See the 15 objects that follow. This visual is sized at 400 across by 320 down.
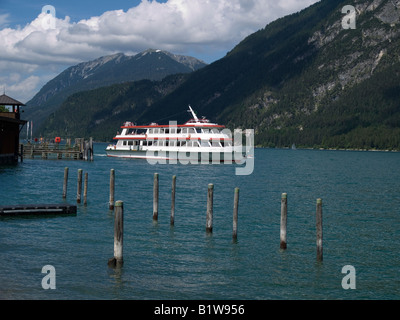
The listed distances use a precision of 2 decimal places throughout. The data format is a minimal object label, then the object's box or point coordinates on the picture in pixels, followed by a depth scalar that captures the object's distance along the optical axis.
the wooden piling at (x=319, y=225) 20.48
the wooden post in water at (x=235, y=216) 24.66
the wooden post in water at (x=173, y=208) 28.75
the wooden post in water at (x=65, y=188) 38.65
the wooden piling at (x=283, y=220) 21.61
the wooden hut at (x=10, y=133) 62.42
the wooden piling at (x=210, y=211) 24.77
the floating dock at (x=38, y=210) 29.53
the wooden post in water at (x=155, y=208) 29.92
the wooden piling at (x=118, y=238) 18.45
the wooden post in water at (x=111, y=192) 32.19
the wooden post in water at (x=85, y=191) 35.78
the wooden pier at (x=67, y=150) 86.62
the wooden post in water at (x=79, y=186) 36.16
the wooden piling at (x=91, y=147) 87.94
